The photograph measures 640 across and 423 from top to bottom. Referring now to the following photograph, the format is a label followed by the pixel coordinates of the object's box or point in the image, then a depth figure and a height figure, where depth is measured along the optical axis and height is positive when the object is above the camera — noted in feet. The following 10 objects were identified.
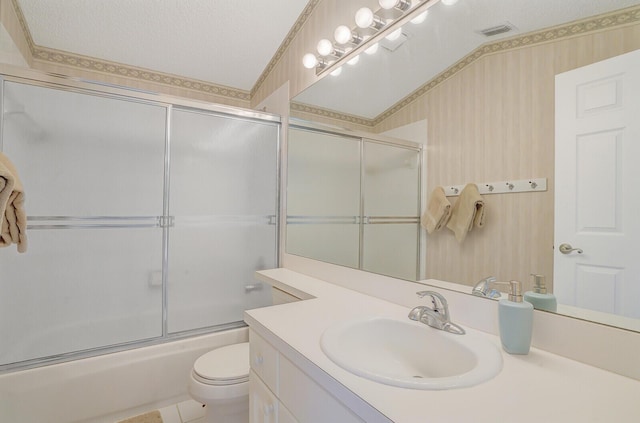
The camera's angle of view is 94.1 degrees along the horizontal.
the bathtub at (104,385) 4.63 -3.01
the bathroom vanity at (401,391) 1.72 -1.15
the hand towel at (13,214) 3.18 -0.07
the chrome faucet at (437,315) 2.86 -1.02
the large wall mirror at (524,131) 2.33 +0.85
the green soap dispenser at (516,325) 2.36 -0.89
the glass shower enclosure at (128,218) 4.76 -0.16
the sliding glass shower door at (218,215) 5.94 -0.10
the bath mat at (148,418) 5.35 -3.80
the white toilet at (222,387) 4.46 -2.68
